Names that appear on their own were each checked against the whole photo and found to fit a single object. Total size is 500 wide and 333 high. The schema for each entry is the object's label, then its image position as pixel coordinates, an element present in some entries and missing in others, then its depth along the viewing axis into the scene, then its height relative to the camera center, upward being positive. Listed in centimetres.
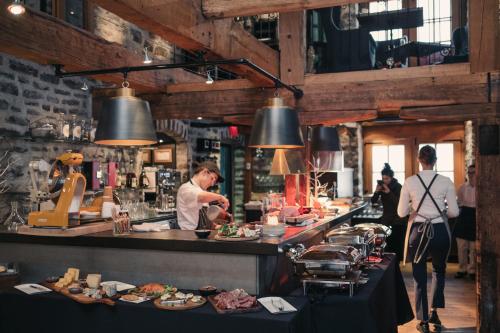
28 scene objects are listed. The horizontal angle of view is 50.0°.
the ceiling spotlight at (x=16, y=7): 307 +94
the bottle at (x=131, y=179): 765 -15
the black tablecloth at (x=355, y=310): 327 -91
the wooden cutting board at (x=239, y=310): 301 -81
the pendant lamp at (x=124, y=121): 357 +32
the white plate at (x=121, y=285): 359 -80
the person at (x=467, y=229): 750 -91
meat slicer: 403 -20
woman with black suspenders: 506 -59
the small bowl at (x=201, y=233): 369 -45
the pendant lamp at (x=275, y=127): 410 +30
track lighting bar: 401 +80
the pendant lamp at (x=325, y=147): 712 +25
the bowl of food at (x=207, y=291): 338 -78
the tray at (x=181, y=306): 311 -81
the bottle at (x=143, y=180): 801 -18
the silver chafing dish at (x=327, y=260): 336 -60
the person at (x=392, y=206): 804 -61
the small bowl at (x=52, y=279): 379 -78
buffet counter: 349 -64
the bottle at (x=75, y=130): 635 +47
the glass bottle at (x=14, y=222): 438 -44
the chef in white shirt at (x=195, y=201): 514 -32
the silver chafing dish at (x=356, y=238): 392 -54
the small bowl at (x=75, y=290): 343 -78
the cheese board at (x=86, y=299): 326 -80
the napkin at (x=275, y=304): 301 -80
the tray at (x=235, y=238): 351 -47
